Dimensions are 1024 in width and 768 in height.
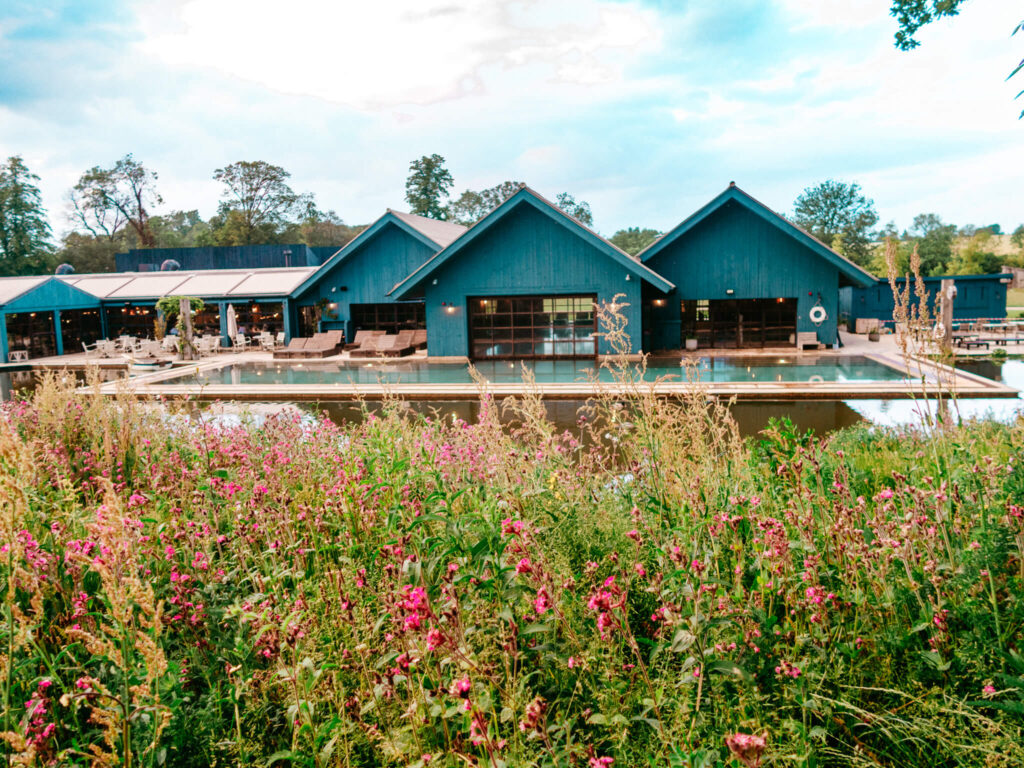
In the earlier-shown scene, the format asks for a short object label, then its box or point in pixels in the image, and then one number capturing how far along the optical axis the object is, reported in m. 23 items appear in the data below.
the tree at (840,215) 56.03
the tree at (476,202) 70.38
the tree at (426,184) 57.66
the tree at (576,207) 79.19
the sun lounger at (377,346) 24.42
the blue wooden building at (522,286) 21.75
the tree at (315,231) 57.44
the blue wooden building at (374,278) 25.73
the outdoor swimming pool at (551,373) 14.44
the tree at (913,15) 6.59
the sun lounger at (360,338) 25.88
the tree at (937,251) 49.00
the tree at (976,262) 45.59
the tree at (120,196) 57.03
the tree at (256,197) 53.88
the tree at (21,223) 48.72
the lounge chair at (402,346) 24.61
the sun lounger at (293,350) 24.75
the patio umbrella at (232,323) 26.70
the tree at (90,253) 54.41
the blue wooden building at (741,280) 22.17
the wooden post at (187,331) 25.14
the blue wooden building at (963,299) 29.91
